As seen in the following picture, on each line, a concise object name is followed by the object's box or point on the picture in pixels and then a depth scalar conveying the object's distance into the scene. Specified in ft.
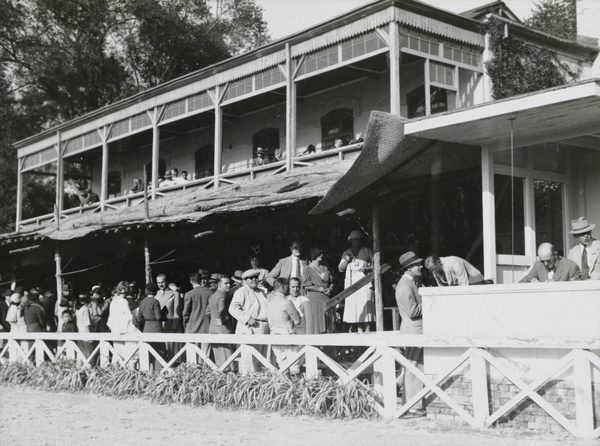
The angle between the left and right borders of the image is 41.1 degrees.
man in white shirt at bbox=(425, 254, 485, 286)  33.60
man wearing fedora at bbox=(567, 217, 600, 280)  32.58
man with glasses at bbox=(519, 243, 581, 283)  30.30
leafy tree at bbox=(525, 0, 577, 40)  96.58
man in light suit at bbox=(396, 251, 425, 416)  31.91
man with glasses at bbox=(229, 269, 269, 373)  40.27
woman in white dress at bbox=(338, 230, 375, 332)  39.88
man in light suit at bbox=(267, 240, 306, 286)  42.75
